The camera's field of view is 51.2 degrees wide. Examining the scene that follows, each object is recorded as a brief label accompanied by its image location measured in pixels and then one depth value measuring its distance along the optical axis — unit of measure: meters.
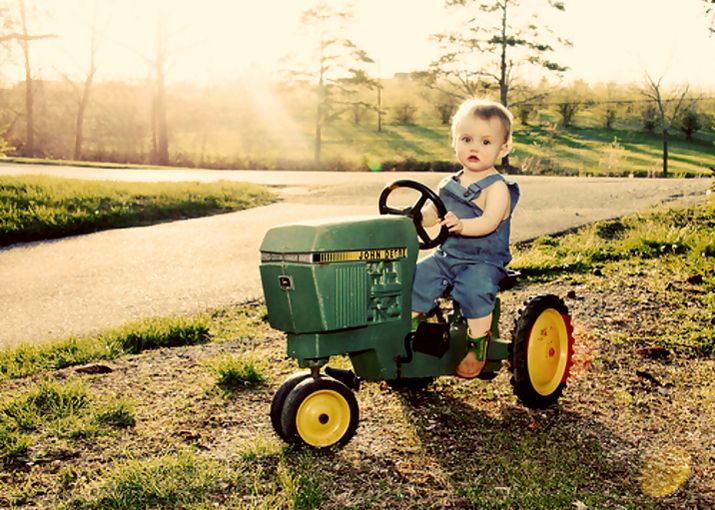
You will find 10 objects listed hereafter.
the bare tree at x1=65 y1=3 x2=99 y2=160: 37.26
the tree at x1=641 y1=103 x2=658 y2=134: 48.61
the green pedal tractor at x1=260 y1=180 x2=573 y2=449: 3.32
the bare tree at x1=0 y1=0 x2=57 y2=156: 36.16
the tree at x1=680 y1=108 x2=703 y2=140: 47.81
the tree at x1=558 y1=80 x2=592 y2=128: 49.75
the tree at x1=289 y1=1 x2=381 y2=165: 37.28
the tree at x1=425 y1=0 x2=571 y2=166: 35.66
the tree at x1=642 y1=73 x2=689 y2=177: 33.97
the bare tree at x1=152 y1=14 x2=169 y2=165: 33.81
